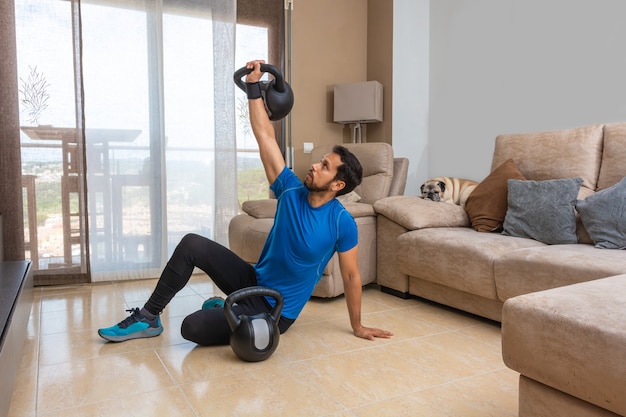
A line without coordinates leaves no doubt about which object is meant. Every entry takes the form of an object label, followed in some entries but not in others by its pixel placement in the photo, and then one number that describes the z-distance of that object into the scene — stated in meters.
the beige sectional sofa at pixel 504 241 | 2.24
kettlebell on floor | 1.96
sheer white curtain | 3.67
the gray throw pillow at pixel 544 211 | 2.58
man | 2.14
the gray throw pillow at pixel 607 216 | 2.34
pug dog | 3.82
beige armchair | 3.05
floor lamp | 4.41
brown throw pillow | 2.96
